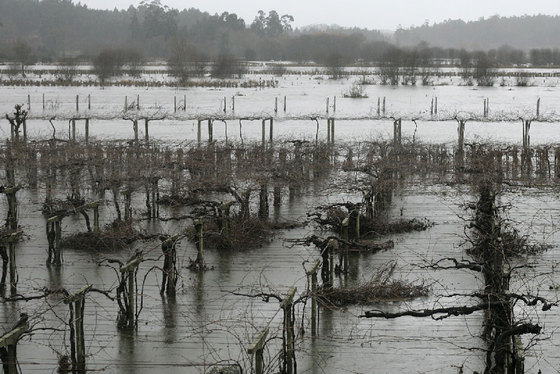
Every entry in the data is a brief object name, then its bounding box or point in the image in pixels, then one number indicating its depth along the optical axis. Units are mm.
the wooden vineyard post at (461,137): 32725
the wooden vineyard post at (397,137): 31541
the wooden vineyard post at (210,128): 34094
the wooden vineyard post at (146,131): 33469
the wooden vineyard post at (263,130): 34684
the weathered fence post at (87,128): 35219
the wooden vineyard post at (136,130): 32531
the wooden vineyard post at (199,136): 34769
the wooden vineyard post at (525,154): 27748
